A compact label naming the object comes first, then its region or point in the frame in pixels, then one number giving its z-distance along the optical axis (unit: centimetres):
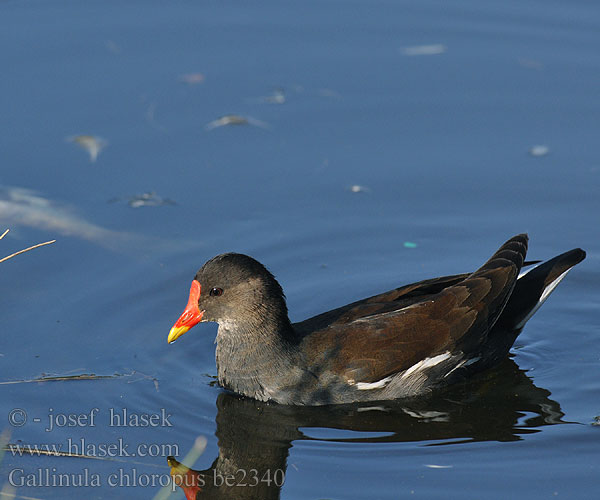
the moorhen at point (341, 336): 1289
